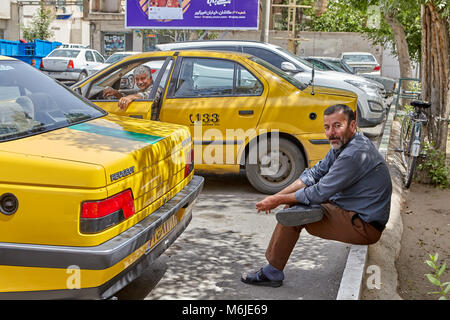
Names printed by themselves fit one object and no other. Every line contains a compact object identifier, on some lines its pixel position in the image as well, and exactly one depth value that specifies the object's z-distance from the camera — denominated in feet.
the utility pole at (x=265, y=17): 52.21
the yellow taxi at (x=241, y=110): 22.24
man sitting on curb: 13.28
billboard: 72.02
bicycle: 24.57
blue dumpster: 79.87
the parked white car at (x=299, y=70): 36.22
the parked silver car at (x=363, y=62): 73.97
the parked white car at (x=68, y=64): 79.36
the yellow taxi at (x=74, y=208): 10.18
